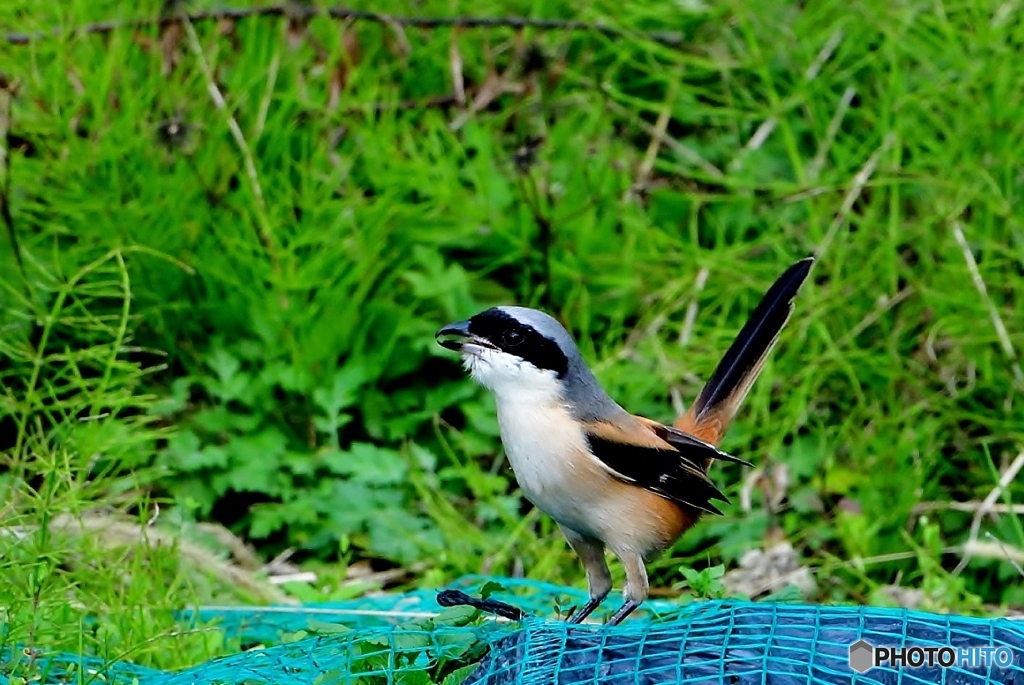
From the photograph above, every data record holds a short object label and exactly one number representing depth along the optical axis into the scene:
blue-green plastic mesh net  5.57
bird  7.17
